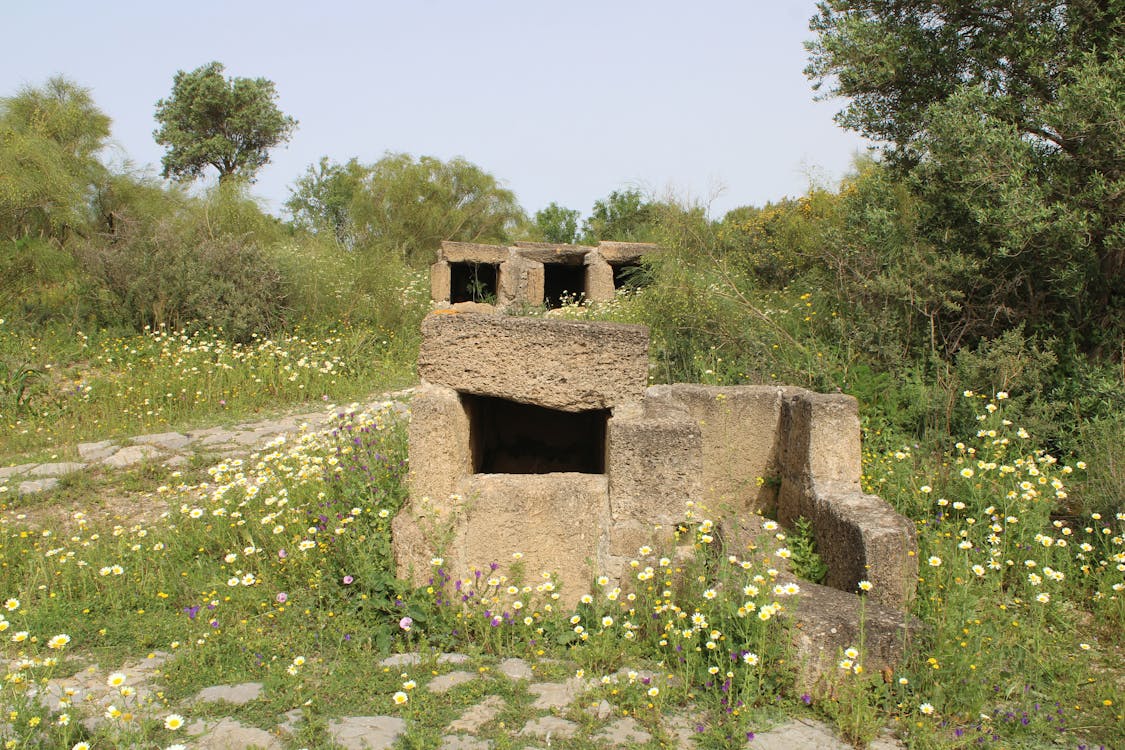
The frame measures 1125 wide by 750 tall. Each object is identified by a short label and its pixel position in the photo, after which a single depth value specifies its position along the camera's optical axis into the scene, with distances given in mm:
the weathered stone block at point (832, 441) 3910
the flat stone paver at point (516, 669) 3055
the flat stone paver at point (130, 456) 6176
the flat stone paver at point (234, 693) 2883
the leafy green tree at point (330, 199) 19156
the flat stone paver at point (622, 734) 2625
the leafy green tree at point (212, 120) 26875
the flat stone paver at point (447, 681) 2940
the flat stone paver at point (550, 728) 2666
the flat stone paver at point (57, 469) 5953
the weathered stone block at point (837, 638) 2854
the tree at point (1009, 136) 5332
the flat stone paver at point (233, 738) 2596
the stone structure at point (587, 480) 3480
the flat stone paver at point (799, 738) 2617
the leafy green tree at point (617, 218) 20953
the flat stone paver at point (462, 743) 2605
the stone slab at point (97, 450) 6343
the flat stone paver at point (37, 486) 5602
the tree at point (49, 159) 10555
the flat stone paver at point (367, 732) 2607
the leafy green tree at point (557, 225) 23297
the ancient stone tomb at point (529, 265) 12109
